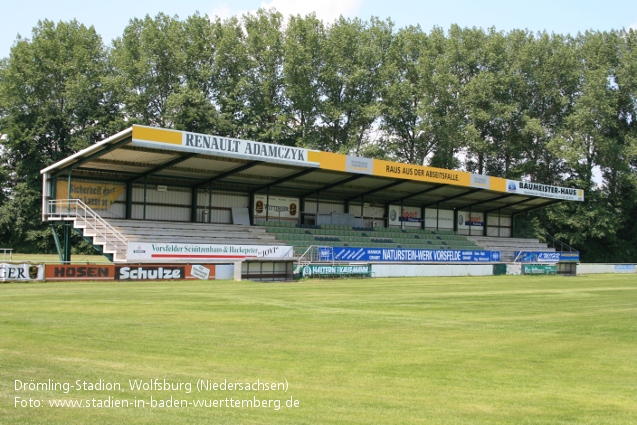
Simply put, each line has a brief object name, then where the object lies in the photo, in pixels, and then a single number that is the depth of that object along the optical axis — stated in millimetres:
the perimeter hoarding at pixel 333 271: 37781
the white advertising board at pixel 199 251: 33344
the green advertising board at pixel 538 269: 50469
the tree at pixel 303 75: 63469
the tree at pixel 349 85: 65250
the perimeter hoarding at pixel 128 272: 28028
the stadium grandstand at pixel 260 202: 35531
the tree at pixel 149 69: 59500
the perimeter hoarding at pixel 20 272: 26469
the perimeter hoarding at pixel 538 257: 57406
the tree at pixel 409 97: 67125
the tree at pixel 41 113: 55969
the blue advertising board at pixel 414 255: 43519
